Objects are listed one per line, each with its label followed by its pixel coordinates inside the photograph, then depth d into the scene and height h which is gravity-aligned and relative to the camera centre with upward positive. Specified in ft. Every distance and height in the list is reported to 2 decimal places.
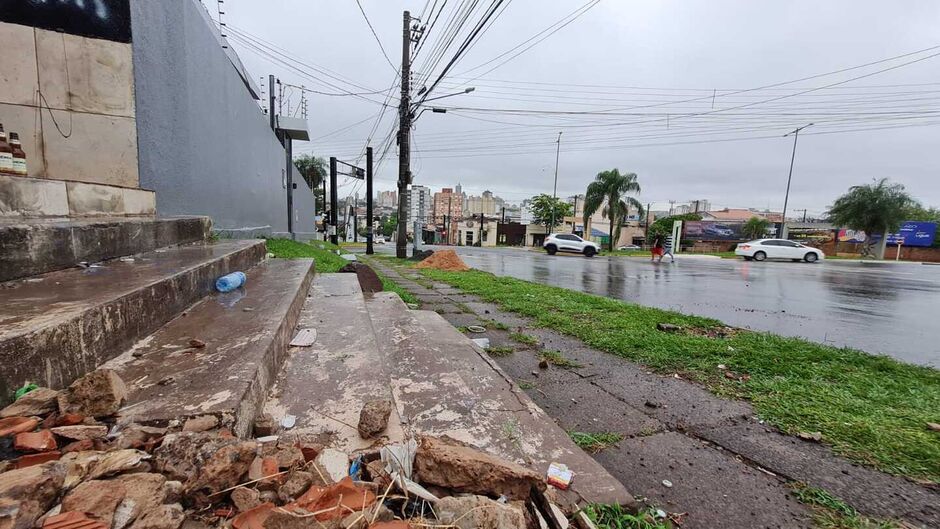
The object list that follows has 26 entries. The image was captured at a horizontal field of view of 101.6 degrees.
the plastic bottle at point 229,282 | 8.73 -1.60
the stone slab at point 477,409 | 4.55 -2.79
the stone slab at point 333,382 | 4.56 -2.42
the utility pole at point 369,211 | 53.42 +1.13
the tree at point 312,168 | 119.55 +15.25
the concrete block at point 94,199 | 9.53 +0.19
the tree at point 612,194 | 88.58 +8.27
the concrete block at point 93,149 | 10.46 +1.61
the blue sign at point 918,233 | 99.68 +2.68
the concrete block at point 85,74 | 10.21 +3.65
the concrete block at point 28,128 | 9.90 +1.95
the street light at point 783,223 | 91.88 +3.42
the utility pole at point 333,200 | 67.92 +2.98
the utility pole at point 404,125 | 41.01 +10.19
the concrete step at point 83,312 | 3.53 -1.22
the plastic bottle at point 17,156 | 8.44 +1.06
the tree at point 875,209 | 87.30 +7.51
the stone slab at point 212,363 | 3.76 -1.86
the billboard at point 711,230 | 132.36 +1.28
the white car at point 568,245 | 69.62 -3.11
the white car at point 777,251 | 66.90 -2.43
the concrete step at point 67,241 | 5.59 -0.64
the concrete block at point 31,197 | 7.63 +0.14
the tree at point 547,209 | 160.97 +7.71
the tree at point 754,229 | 133.08 +2.43
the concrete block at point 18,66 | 9.68 +3.51
